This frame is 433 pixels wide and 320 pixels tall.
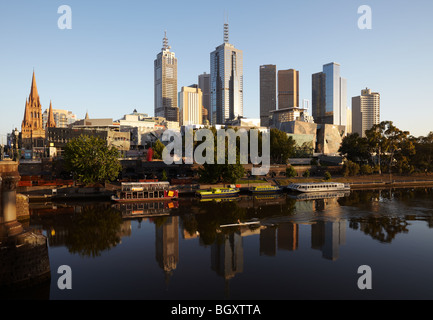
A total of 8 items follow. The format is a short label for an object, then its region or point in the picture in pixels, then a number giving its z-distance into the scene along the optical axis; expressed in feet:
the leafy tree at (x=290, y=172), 323.78
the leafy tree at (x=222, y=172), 269.44
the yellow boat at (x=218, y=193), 245.86
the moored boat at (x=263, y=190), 266.77
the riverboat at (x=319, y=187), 277.23
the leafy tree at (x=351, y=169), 345.31
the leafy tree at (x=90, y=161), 236.02
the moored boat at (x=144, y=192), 224.96
